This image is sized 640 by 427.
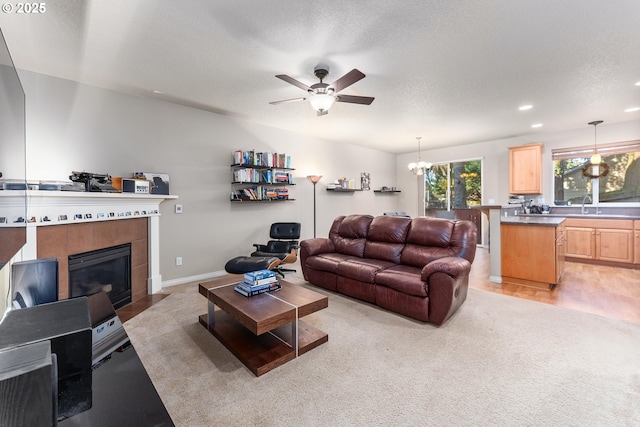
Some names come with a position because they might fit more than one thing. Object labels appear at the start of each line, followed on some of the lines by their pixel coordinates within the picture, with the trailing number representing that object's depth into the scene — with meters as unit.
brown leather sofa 2.57
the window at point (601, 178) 4.89
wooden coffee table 1.94
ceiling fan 2.49
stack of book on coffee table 2.34
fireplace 2.66
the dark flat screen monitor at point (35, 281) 1.42
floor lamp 5.30
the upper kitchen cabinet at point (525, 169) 5.49
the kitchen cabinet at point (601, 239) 4.56
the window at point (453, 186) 6.66
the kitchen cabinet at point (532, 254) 3.55
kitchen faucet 5.29
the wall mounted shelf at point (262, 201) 4.41
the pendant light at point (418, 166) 6.18
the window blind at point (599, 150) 4.77
